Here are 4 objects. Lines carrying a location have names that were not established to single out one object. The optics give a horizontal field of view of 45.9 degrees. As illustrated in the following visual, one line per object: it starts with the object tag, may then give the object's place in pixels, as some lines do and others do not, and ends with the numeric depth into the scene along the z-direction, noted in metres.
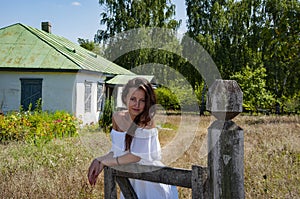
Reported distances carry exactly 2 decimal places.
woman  2.24
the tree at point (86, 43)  54.42
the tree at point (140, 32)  27.55
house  13.78
